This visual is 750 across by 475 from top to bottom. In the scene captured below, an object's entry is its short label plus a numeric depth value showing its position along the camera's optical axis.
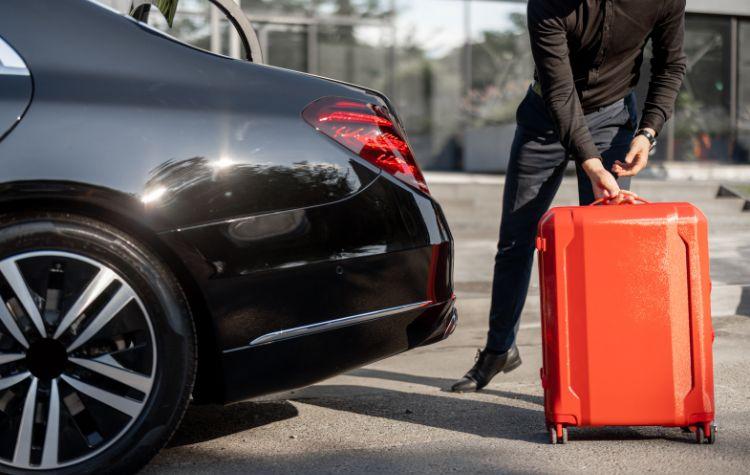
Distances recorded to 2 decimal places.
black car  2.45
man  3.21
